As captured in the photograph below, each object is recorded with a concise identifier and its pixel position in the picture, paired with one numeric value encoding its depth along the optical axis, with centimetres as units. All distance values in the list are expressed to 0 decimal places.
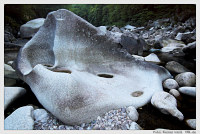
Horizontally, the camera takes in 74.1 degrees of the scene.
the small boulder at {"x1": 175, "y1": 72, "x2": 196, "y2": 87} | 325
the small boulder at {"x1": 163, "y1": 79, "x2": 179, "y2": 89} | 316
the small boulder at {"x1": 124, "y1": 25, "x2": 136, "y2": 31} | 1316
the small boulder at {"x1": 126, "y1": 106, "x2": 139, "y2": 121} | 213
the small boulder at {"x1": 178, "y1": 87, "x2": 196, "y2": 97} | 288
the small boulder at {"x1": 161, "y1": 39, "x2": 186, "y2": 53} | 966
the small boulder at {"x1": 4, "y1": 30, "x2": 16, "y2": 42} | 883
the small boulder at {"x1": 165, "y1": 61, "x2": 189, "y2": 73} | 428
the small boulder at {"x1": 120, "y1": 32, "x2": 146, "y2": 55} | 686
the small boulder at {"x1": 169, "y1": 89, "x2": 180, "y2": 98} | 290
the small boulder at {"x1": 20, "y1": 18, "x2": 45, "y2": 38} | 1012
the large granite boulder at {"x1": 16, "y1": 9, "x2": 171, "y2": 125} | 216
